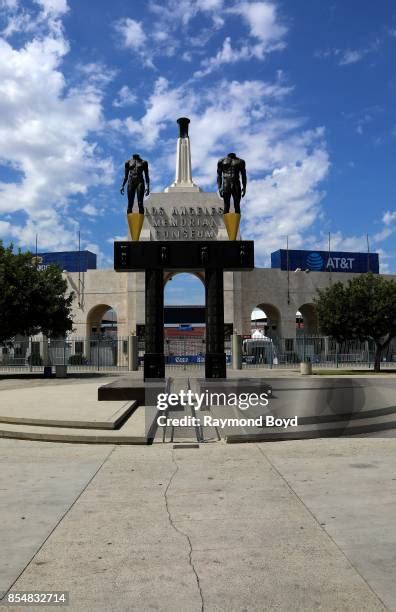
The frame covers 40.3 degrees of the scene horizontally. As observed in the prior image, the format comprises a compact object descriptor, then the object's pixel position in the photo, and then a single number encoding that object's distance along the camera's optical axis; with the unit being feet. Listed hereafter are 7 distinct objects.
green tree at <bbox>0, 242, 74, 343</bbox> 103.91
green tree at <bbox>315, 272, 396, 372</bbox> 113.29
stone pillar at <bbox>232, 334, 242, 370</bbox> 137.18
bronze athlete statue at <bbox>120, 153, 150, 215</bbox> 63.57
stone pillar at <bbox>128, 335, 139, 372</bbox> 136.67
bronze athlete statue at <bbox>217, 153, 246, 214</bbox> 62.90
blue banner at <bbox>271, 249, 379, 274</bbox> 200.03
